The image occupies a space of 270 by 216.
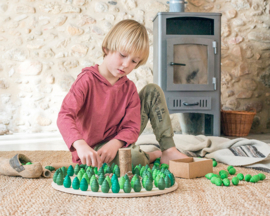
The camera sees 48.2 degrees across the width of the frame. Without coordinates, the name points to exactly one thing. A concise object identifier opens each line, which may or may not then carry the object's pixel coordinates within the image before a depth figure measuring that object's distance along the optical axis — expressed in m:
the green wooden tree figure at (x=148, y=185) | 0.89
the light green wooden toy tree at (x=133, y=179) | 0.90
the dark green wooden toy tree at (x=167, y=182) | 0.93
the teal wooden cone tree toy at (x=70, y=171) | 1.07
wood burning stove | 2.53
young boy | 1.24
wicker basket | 2.79
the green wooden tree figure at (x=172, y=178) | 0.97
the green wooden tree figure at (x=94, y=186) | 0.88
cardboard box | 1.14
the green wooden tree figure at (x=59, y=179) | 0.96
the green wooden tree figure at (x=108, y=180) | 0.92
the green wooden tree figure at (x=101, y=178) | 0.93
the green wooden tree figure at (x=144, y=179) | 0.92
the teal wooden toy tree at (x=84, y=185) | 0.89
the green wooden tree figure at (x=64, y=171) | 1.06
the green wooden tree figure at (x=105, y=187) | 0.87
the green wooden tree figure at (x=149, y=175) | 0.94
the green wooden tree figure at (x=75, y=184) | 0.90
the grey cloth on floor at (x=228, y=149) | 1.36
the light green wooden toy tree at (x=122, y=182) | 0.90
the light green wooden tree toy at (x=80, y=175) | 0.97
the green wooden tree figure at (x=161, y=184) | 0.91
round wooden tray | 0.87
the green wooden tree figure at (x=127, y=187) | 0.87
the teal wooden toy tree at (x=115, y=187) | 0.87
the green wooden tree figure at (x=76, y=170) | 1.08
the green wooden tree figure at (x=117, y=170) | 1.06
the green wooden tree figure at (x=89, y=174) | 0.98
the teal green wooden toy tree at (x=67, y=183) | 0.92
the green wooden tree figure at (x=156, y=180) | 0.93
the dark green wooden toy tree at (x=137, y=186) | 0.88
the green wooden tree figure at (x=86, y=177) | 0.94
